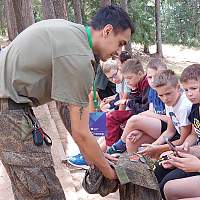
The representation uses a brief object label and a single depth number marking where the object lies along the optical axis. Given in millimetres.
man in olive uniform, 1419
